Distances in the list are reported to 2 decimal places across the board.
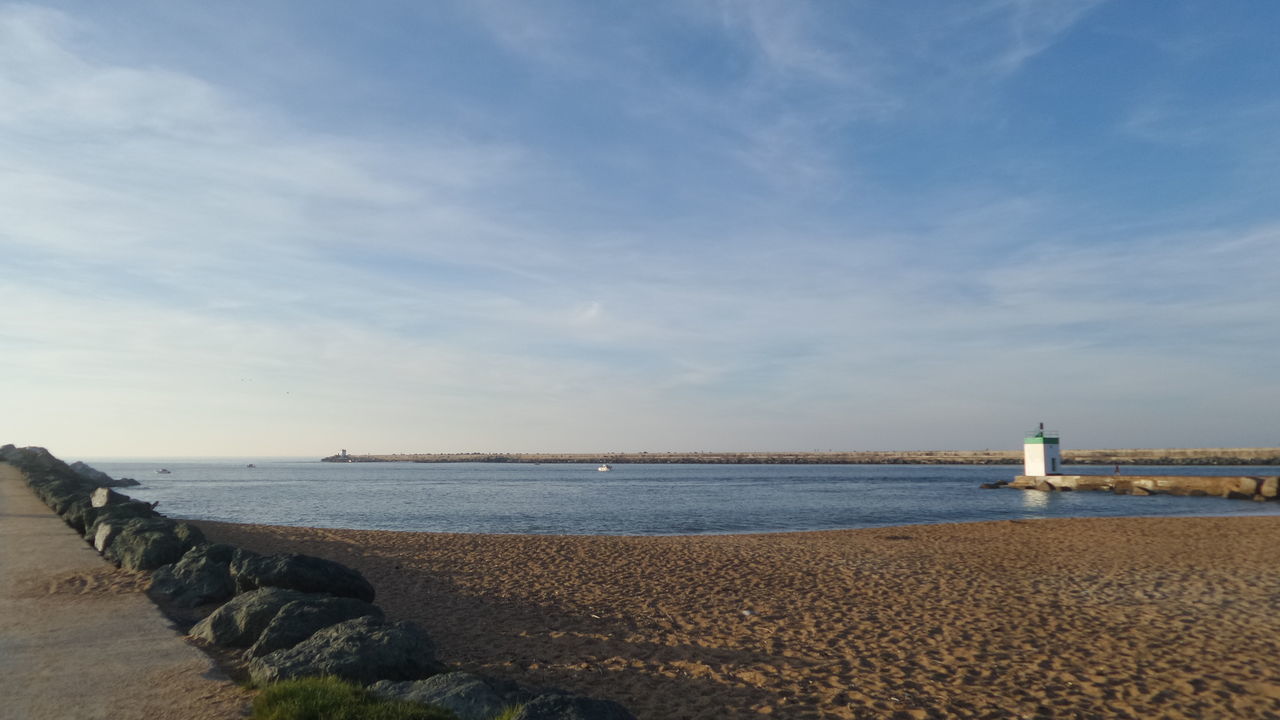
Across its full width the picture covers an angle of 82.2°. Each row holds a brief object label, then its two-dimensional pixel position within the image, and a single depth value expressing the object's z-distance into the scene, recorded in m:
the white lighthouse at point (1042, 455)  61.12
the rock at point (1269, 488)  46.78
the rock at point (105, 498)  24.58
